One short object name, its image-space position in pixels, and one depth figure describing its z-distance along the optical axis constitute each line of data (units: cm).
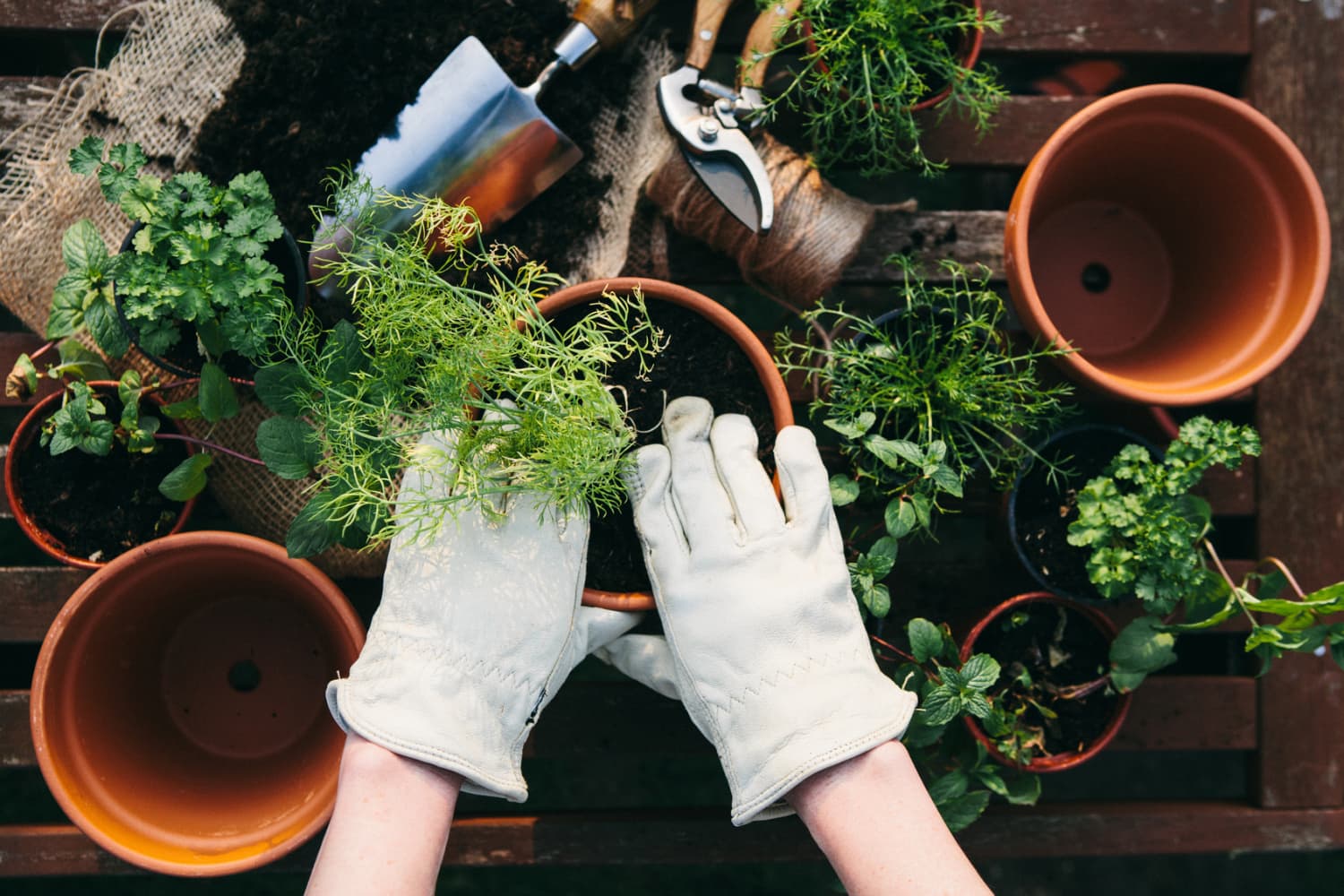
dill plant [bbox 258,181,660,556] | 86
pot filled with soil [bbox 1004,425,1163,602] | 112
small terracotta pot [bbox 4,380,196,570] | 105
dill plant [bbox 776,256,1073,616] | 100
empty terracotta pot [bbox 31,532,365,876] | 100
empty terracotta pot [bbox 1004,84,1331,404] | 100
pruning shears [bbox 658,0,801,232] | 102
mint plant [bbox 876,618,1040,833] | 96
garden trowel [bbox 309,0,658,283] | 104
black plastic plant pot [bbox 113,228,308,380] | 98
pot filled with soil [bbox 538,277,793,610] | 103
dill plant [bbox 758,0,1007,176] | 101
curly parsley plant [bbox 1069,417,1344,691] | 98
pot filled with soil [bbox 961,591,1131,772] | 112
